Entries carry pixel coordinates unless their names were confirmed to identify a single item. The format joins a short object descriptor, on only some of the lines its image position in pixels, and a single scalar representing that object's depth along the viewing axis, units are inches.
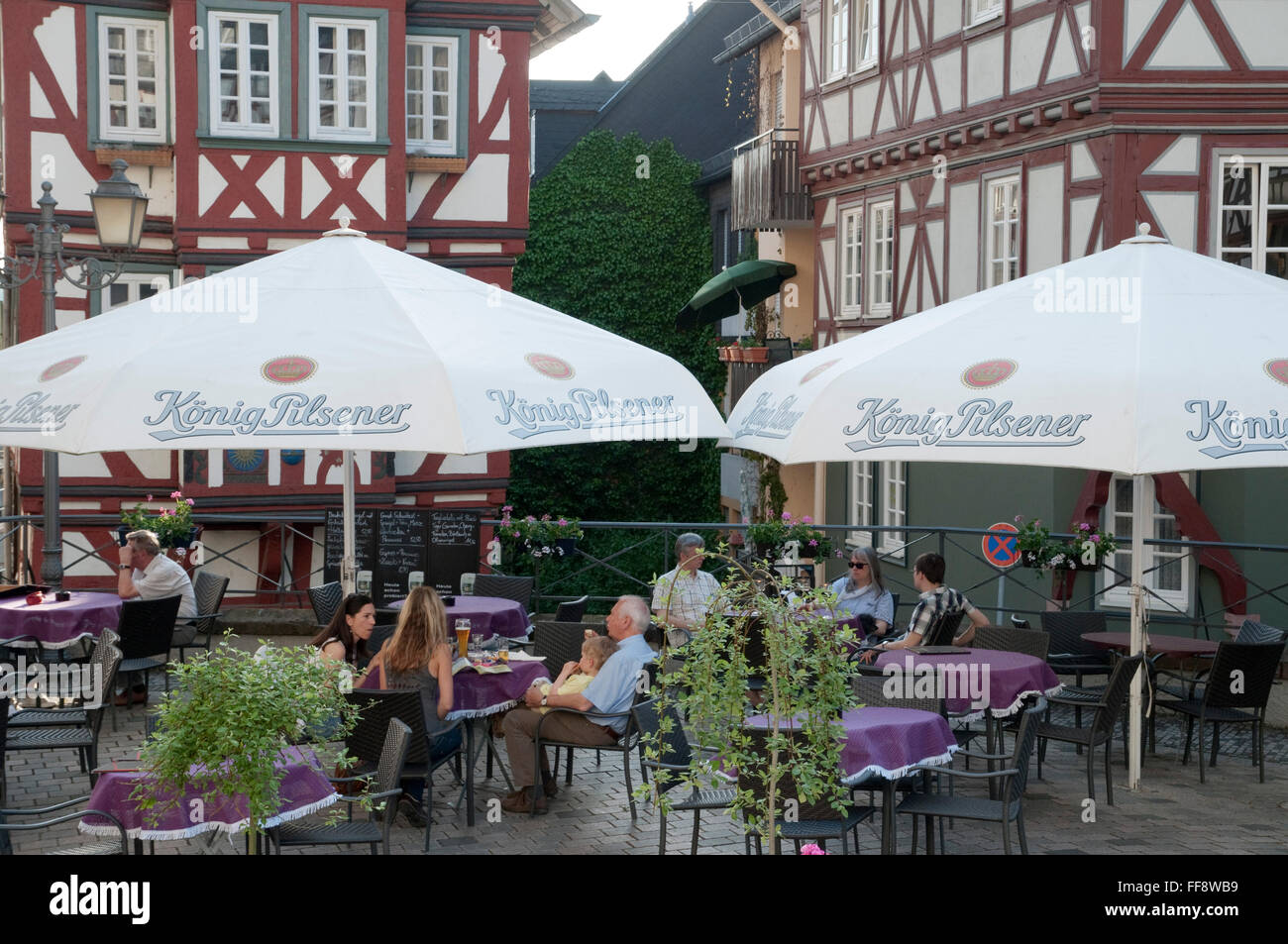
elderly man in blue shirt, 346.3
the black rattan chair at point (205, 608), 481.7
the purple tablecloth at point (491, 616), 431.8
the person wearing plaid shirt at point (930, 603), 390.6
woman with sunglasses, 434.9
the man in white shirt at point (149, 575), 474.3
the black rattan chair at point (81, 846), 244.8
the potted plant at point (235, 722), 219.8
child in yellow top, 351.6
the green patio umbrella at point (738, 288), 965.8
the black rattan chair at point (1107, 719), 348.5
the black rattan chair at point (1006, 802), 281.4
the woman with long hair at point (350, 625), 351.9
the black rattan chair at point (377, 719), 304.8
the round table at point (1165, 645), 422.3
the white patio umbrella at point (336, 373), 281.1
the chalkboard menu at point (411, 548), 518.9
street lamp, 487.2
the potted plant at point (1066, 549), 492.7
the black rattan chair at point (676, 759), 289.9
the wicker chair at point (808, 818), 258.8
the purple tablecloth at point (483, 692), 351.9
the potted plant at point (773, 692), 231.9
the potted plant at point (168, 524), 537.3
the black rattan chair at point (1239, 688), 389.4
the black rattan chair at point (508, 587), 483.8
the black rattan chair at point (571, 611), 460.8
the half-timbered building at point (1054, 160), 605.3
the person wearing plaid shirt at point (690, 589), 416.5
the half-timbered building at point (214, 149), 763.4
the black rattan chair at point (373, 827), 259.0
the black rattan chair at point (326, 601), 456.8
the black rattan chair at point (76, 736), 334.6
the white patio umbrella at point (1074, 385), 280.7
